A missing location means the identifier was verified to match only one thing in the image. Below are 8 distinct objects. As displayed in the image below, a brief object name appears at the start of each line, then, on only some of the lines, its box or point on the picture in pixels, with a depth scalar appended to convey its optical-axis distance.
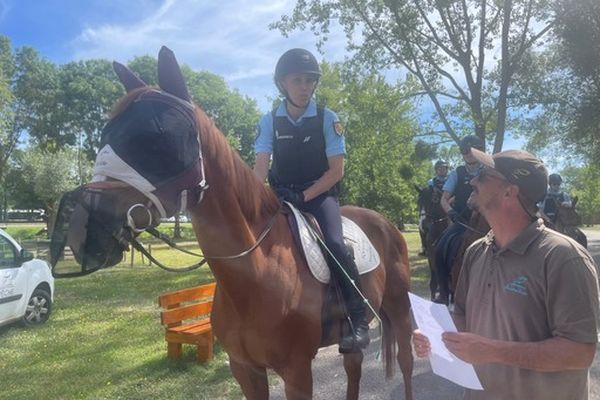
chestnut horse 2.18
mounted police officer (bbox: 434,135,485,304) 6.47
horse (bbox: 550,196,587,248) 10.47
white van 7.80
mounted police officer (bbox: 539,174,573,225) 10.22
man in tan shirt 1.82
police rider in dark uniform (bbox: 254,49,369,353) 3.44
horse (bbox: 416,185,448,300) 9.53
